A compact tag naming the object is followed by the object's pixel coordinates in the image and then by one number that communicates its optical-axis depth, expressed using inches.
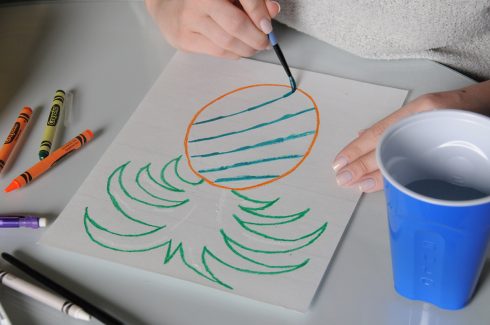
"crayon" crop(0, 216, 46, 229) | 34.1
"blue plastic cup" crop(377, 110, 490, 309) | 28.1
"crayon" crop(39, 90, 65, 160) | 36.4
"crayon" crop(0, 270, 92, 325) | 31.2
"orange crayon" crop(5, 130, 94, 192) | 35.5
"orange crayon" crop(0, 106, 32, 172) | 36.5
